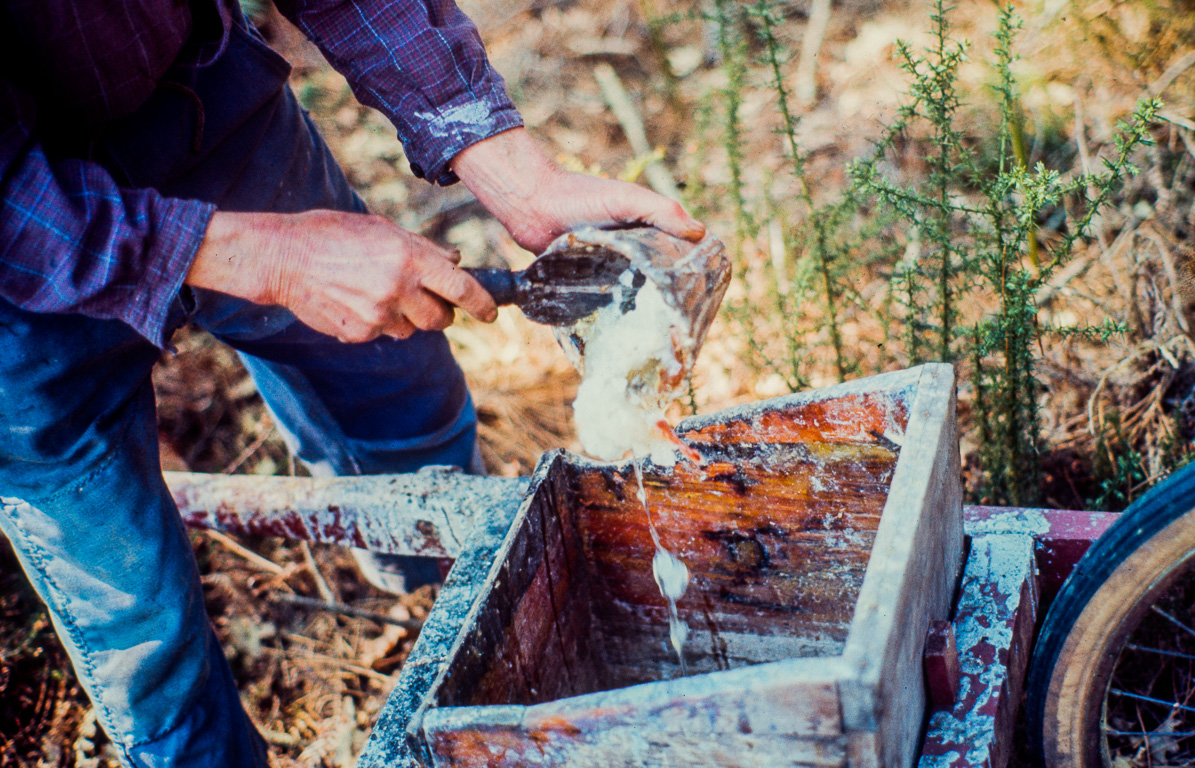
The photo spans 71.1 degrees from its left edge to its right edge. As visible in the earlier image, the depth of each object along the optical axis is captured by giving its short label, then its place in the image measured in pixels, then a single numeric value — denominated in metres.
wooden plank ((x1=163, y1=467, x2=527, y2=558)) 2.01
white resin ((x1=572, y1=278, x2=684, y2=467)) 1.56
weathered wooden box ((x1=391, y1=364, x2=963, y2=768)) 1.04
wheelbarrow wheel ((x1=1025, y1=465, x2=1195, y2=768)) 1.22
